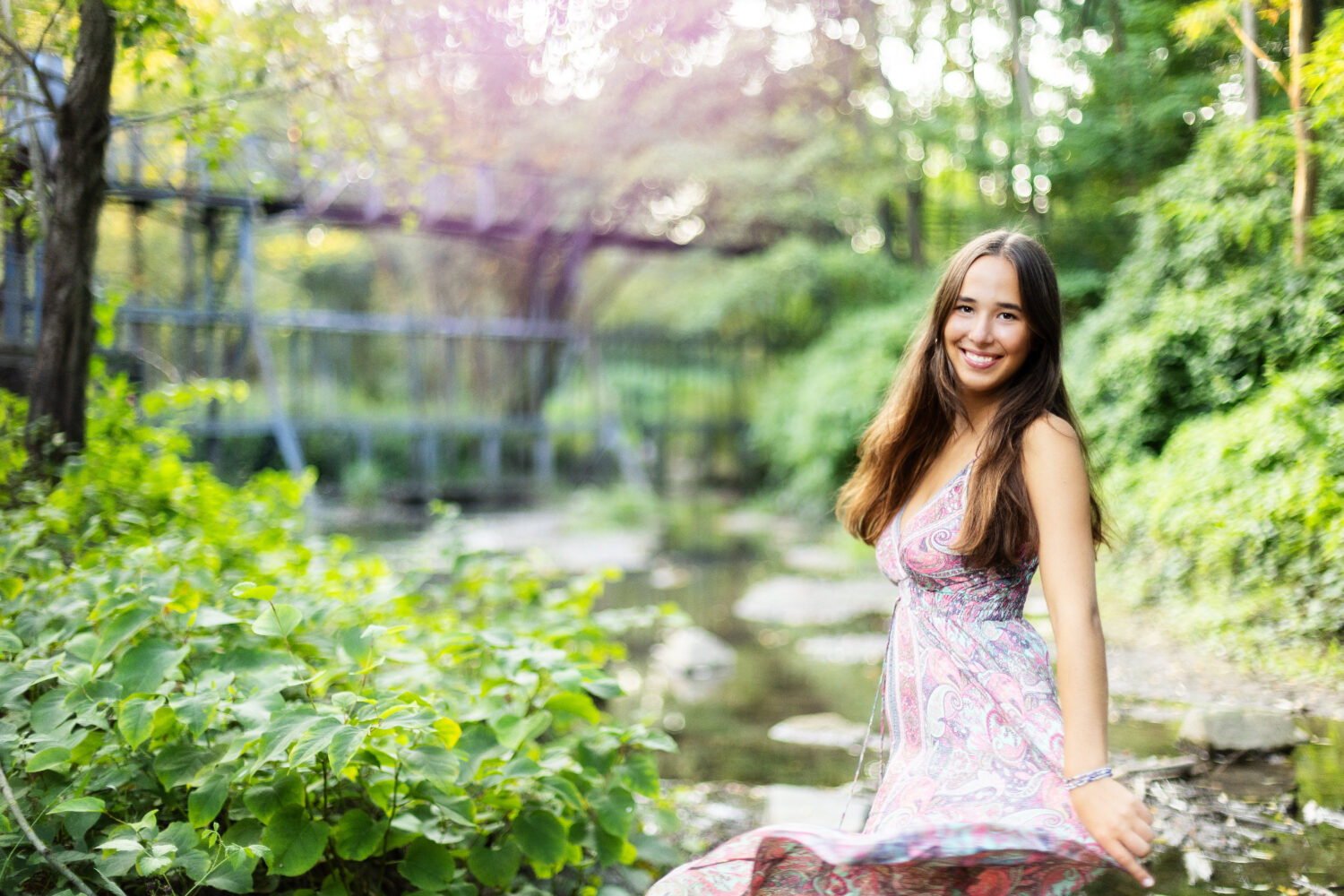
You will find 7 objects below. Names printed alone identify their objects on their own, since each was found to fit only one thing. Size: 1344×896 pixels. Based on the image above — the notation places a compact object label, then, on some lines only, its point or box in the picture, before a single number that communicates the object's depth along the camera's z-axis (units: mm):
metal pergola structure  9555
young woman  1160
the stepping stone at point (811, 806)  3141
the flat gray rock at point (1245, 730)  2756
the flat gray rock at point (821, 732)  4039
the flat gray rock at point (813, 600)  6645
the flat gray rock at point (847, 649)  5480
